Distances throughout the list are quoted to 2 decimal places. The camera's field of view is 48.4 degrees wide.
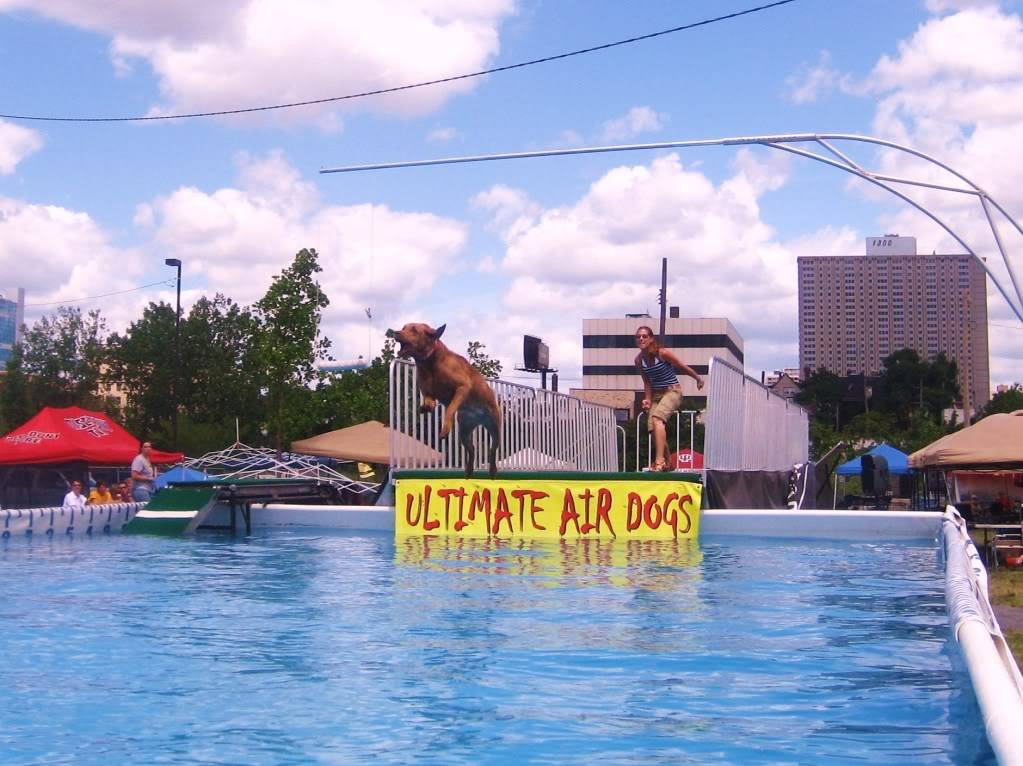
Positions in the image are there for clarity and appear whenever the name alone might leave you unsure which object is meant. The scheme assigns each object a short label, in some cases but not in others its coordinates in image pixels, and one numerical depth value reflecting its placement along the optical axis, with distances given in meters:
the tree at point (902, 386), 94.96
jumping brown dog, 14.50
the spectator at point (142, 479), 19.75
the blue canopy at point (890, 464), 33.62
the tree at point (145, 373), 53.78
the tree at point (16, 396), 51.06
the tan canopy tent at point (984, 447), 16.81
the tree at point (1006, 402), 81.12
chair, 13.61
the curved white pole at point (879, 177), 14.10
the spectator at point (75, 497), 18.17
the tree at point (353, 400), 41.09
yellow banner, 14.43
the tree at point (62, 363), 50.47
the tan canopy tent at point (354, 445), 29.25
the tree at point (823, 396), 94.00
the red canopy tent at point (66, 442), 26.58
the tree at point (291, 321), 28.84
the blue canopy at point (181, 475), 25.59
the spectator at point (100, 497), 20.64
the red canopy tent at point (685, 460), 27.62
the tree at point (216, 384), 54.47
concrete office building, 119.06
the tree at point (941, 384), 93.62
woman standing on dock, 15.36
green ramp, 15.59
